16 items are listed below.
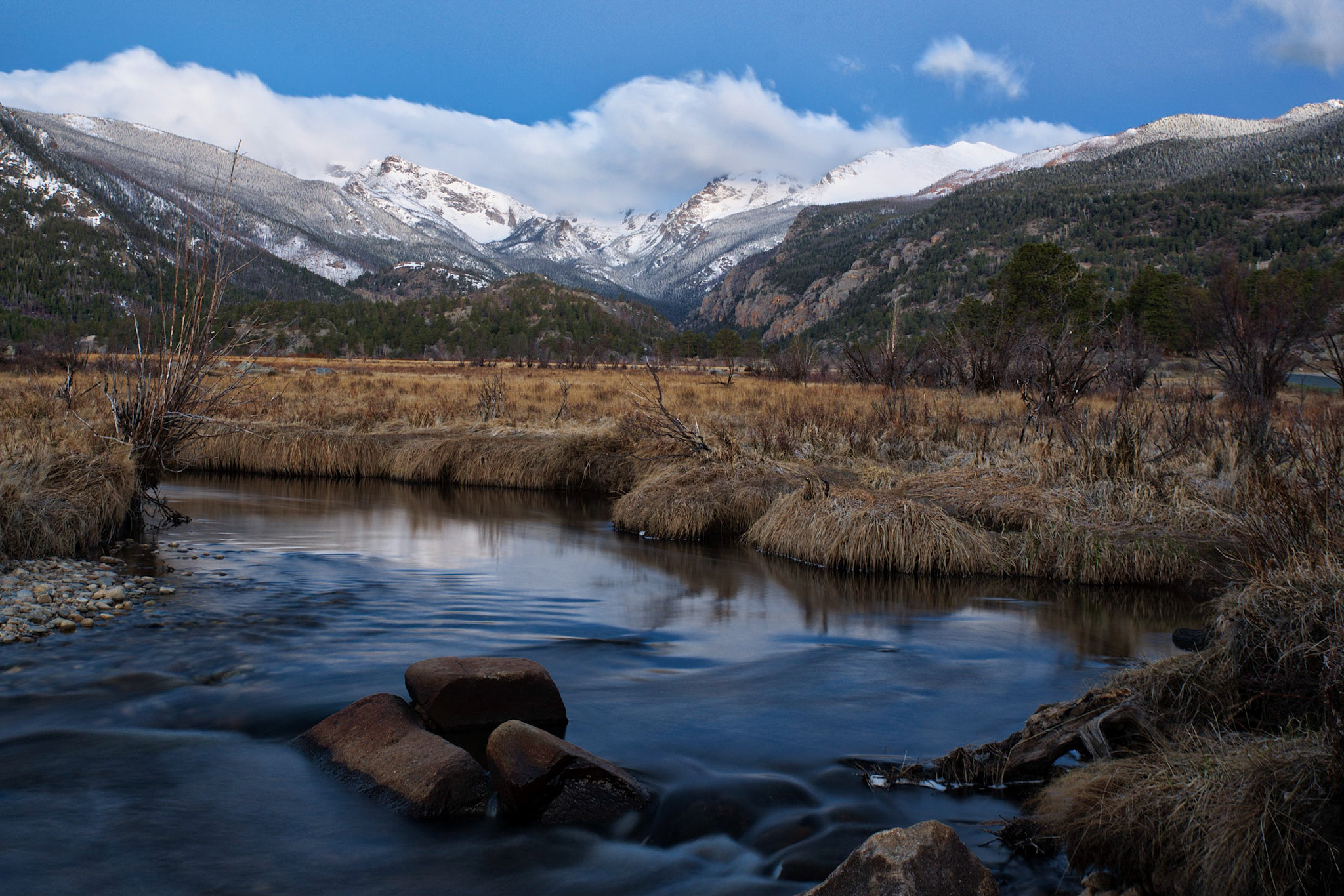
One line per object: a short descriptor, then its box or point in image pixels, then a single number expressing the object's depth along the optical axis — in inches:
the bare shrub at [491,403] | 913.5
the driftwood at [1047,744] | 197.6
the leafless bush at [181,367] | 409.7
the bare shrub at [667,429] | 627.2
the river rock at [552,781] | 188.7
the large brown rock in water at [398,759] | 189.9
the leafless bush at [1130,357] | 821.4
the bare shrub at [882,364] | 1280.8
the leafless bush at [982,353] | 1184.2
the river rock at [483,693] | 228.2
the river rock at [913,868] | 135.9
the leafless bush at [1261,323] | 616.1
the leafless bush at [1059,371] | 755.4
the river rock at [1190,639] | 299.3
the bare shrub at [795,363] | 1706.4
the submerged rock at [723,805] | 192.9
